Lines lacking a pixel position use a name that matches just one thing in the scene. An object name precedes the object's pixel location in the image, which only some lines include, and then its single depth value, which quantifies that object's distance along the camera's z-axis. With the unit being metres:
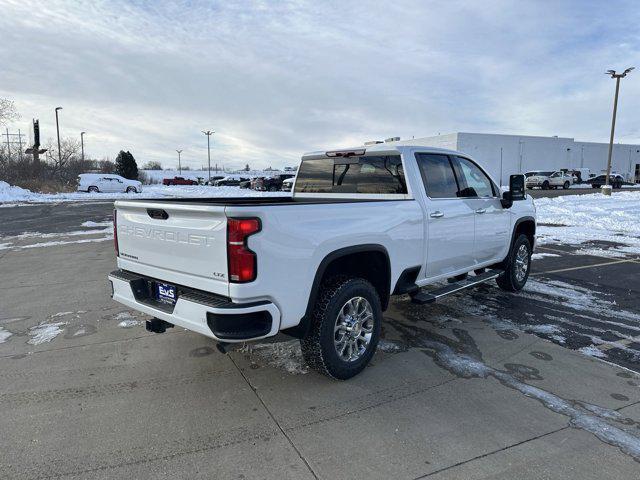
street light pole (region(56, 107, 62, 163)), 43.42
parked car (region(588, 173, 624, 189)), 43.56
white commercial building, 52.56
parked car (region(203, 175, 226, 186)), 59.82
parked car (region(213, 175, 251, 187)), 55.96
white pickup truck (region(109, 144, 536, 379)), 3.03
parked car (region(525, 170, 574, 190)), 39.59
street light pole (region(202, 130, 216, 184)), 63.41
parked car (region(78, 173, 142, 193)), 38.09
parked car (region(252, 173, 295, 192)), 39.28
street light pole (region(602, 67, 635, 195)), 25.87
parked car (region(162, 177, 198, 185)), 60.19
